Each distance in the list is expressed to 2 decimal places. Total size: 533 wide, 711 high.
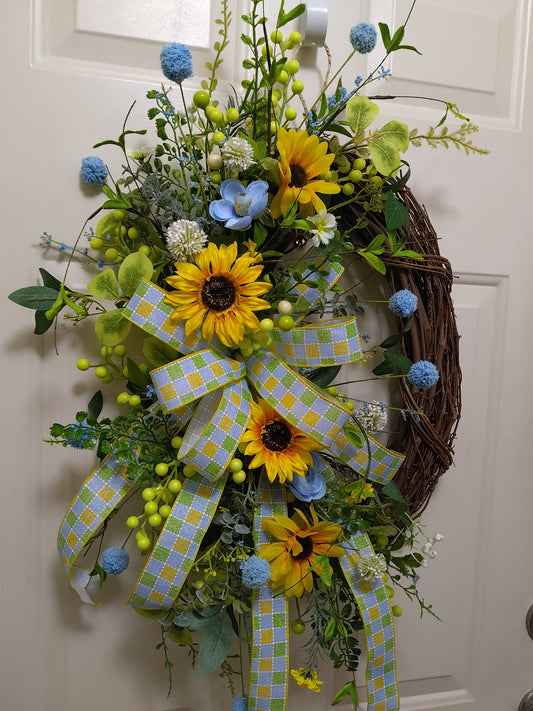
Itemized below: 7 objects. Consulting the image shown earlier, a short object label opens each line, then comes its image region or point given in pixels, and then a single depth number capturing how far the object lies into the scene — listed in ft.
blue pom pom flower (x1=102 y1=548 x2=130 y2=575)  2.39
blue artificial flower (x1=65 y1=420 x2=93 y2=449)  2.29
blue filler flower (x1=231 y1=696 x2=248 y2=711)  2.54
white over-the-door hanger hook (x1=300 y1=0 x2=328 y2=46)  2.56
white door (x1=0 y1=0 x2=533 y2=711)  2.59
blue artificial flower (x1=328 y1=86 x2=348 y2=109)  2.44
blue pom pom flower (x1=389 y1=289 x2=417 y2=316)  2.56
